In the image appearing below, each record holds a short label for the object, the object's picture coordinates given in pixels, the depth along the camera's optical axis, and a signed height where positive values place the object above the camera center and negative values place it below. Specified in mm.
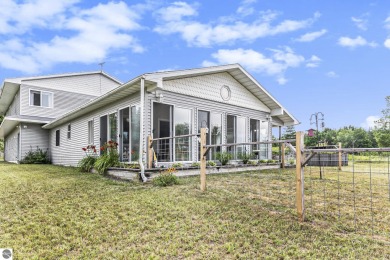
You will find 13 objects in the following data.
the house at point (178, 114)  8336 +942
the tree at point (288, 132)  37416 +776
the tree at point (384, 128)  33750 +1115
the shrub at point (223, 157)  10043 -746
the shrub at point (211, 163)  9062 -872
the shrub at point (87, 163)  9844 -940
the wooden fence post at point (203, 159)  5453 -450
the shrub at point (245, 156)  11133 -815
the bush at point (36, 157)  16766 -1193
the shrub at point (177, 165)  8045 -842
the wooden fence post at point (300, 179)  3583 -572
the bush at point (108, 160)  8508 -701
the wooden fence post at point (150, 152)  7420 -401
